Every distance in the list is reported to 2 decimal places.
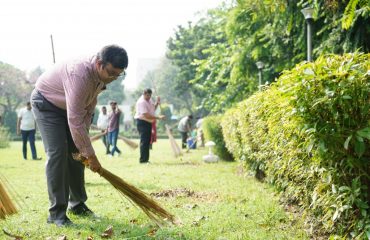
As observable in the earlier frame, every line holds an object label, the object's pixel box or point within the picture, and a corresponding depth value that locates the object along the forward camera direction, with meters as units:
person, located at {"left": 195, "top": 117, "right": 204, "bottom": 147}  20.23
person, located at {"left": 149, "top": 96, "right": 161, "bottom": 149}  14.78
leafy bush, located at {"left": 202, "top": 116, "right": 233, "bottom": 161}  12.32
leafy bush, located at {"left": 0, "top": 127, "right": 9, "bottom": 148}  20.32
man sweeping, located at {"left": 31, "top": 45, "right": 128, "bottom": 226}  3.96
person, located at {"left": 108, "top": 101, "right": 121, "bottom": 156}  14.07
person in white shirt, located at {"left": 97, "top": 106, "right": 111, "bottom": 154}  15.47
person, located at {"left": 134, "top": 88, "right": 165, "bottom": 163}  10.74
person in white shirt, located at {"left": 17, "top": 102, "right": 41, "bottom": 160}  13.12
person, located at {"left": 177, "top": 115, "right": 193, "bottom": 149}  20.30
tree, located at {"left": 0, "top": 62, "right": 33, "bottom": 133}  50.09
